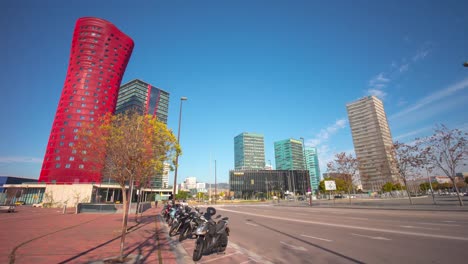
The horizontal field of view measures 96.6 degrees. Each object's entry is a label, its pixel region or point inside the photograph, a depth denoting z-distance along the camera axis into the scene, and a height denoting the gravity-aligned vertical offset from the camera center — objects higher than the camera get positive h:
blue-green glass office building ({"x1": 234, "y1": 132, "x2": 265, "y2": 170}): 171.75 +30.18
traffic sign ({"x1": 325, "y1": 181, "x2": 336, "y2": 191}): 45.67 +0.38
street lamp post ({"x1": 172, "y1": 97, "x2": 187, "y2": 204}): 18.40 +5.67
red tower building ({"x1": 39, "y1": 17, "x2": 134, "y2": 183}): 79.44 +43.14
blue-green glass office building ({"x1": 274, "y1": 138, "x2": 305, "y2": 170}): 169.00 +26.73
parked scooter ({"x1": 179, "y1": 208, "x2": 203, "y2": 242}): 10.42 -1.74
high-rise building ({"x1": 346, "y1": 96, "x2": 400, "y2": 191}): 136.38 +39.40
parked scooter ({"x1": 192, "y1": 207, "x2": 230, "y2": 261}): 6.72 -1.62
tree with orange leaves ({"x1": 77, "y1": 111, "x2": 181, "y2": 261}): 7.89 +2.54
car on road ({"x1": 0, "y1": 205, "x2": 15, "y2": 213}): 28.83 -2.06
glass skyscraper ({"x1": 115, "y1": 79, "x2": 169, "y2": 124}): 146.00 +69.64
